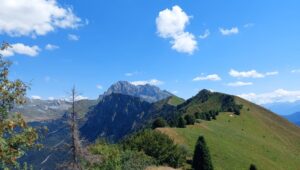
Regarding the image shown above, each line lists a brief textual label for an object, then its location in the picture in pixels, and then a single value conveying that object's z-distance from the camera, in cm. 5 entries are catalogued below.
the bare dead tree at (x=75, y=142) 1931
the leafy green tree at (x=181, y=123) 5002
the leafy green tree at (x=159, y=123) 4836
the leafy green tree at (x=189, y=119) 5319
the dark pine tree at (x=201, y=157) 3417
